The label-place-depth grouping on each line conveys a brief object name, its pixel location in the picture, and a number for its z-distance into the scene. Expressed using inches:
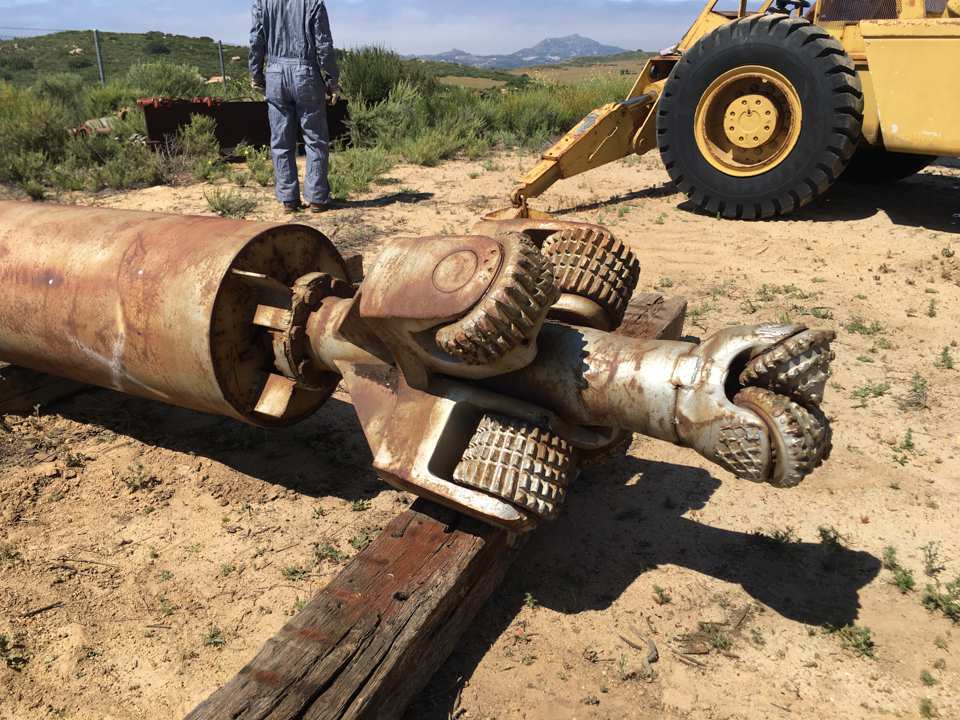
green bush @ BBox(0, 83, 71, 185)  302.8
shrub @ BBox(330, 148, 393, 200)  284.5
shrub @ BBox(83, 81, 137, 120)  458.0
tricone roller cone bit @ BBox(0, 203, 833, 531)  67.2
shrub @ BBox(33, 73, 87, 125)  504.5
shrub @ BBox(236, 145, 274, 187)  298.1
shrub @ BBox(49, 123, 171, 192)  295.1
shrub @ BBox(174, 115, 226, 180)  305.4
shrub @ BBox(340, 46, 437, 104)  428.1
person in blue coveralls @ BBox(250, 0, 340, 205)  249.6
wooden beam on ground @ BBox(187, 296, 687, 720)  63.6
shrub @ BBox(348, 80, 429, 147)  374.9
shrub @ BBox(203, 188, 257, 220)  251.1
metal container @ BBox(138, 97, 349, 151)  321.4
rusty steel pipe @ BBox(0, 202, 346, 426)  91.7
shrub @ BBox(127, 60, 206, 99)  497.4
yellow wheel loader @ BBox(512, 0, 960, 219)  205.2
